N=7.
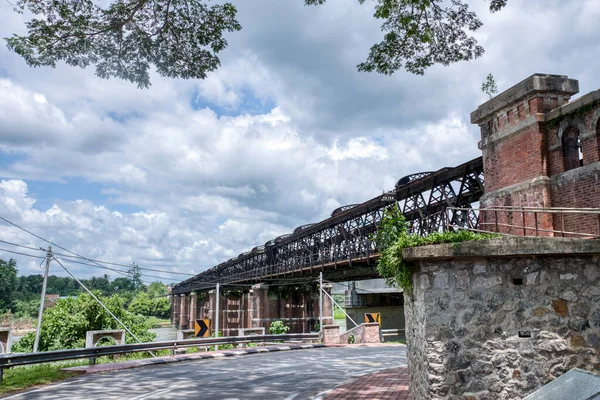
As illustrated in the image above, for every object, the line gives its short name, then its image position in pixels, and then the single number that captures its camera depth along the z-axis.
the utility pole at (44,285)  17.43
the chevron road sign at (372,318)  27.06
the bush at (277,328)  30.78
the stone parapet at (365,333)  26.20
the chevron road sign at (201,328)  21.75
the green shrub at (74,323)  26.05
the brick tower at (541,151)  11.91
